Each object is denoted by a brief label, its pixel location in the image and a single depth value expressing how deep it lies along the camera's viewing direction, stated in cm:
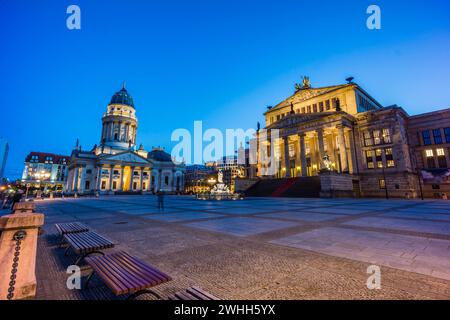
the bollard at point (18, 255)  308
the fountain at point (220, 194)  3117
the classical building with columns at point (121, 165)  7412
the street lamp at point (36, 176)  10012
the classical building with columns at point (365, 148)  3534
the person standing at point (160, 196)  1794
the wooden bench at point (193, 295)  276
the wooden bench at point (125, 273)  293
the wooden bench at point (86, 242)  495
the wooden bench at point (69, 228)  702
